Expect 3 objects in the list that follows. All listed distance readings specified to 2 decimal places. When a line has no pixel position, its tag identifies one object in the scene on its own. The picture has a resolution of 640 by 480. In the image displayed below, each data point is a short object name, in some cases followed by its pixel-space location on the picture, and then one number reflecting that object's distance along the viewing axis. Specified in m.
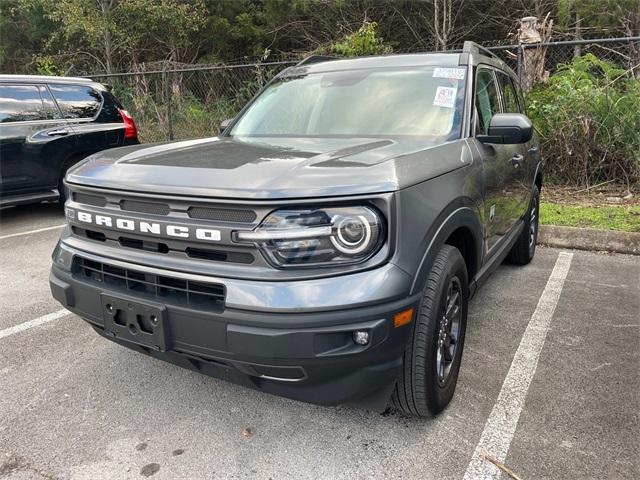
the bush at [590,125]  6.89
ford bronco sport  1.96
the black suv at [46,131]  6.44
